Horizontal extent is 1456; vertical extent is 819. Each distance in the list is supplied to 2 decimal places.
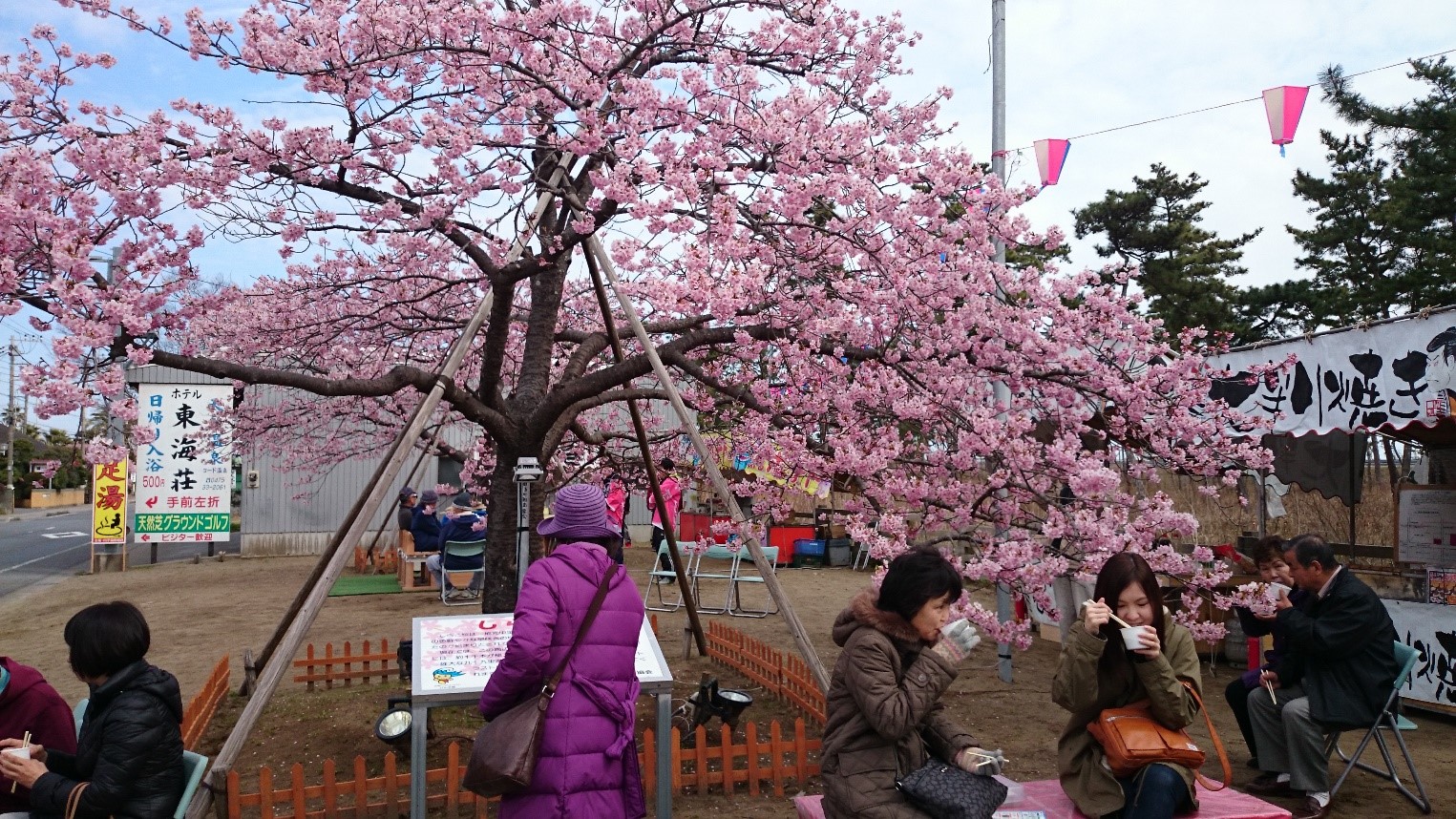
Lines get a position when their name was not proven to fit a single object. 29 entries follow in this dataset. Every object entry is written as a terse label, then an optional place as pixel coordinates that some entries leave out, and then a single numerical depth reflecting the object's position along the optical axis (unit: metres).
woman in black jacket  3.18
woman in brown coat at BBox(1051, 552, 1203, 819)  3.63
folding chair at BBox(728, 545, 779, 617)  13.12
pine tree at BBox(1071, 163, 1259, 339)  20.33
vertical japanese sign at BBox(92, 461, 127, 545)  17.36
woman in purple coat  3.30
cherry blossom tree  5.73
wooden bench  14.86
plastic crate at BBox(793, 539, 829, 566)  19.72
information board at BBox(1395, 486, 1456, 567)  8.51
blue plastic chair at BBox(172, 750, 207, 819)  3.40
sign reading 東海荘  16.44
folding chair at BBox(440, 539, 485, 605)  13.07
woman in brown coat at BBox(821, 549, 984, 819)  3.20
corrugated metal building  20.30
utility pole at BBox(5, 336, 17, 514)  45.22
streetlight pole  8.71
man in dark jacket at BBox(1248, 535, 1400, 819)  5.17
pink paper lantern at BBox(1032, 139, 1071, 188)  9.74
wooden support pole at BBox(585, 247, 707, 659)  6.82
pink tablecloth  3.83
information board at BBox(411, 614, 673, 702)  4.63
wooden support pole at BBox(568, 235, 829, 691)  5.57
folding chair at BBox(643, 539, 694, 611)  12.05
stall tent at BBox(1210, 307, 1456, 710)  6.70
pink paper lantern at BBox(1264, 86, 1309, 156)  8.12
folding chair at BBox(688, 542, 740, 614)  12.02
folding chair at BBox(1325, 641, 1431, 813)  5.29
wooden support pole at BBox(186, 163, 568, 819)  4.44
